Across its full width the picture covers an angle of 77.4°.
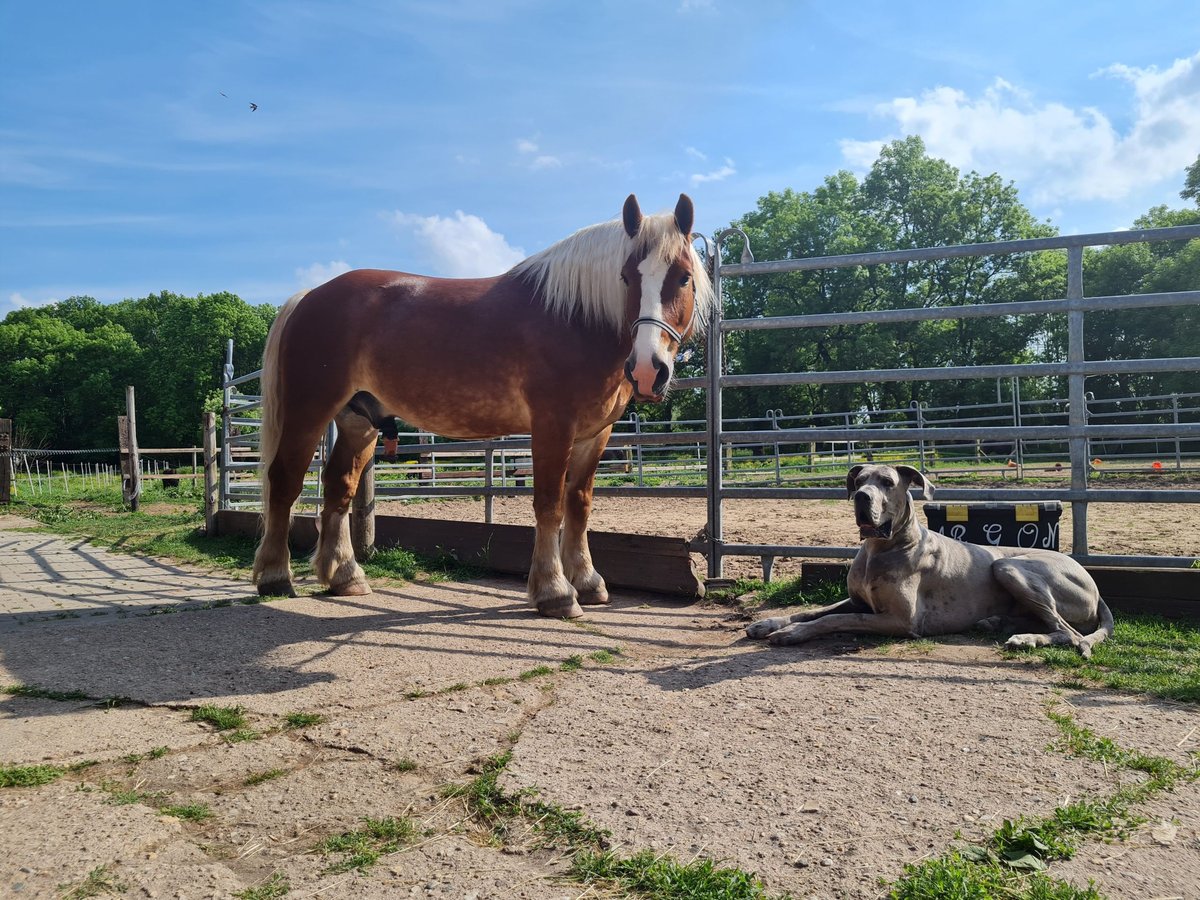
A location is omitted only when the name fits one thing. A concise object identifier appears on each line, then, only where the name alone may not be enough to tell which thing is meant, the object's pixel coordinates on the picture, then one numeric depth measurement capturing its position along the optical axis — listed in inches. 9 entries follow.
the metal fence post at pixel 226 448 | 356.5
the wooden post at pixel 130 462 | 568.4
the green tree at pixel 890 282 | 1135.6
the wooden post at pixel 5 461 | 592.7
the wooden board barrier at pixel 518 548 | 200.7
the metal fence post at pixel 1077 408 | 169.0
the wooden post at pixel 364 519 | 253.9
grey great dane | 143.1
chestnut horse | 164.2
